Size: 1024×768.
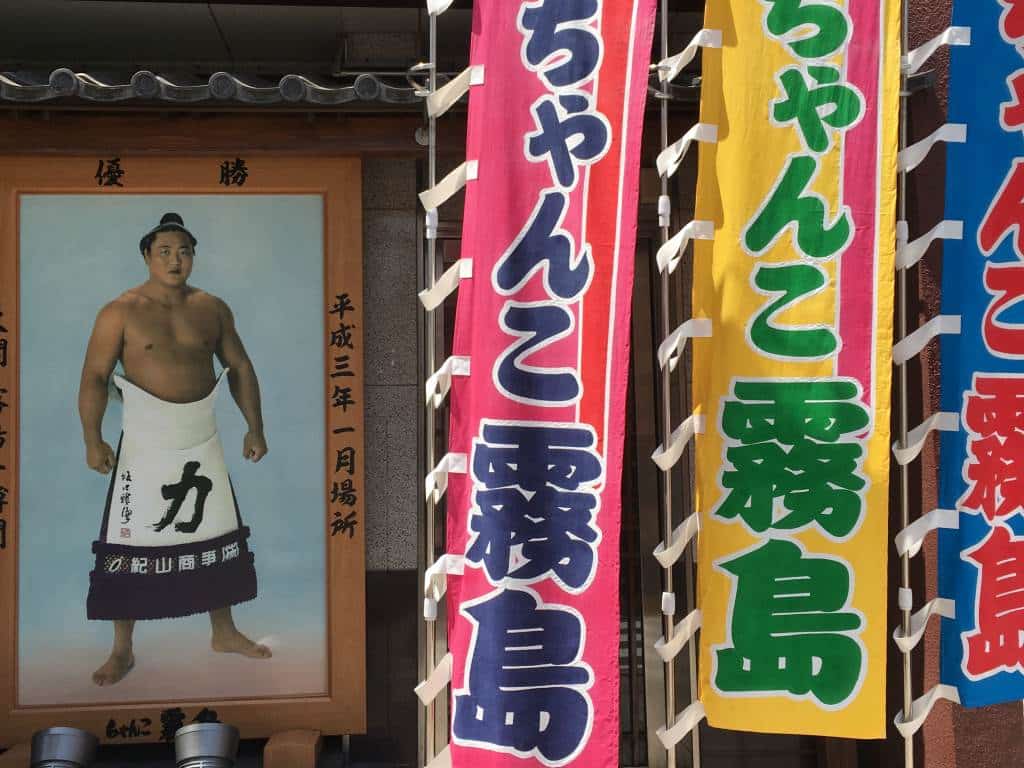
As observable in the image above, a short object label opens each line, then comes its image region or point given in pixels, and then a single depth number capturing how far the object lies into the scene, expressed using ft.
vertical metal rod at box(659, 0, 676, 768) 19.97
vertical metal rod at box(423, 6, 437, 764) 19.72
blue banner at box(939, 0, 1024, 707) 20.44
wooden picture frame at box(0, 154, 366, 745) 24.80
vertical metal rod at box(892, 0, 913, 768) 20.37
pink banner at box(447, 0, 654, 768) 18.24
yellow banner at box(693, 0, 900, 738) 19.31
